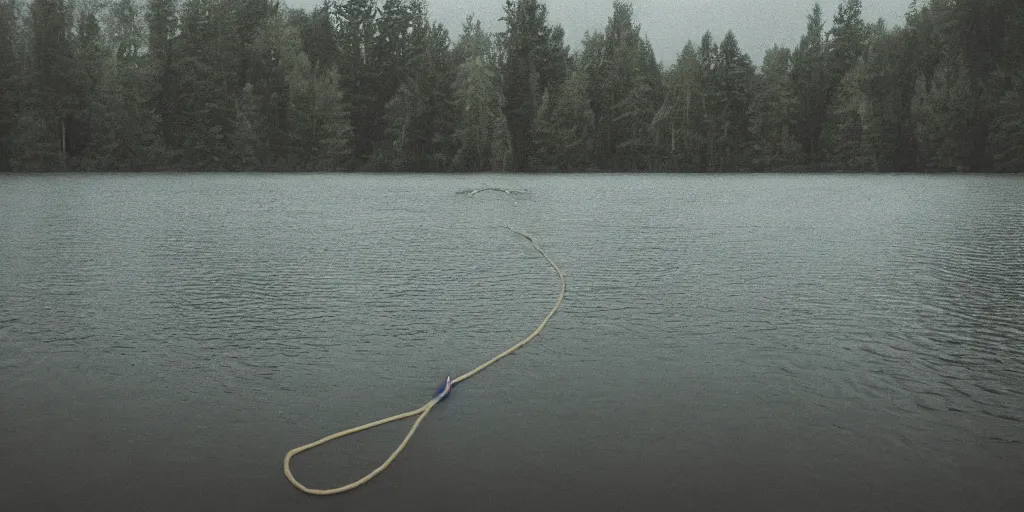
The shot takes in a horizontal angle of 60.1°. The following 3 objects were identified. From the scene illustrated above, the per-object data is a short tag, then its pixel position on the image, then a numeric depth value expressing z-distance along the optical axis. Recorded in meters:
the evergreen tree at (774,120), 91.00
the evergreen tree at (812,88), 91.62
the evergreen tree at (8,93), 76.75
